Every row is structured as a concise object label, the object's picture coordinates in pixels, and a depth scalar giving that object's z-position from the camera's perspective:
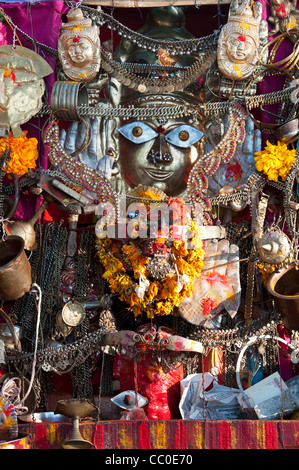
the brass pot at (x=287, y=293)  8.74
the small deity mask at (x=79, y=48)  9.27
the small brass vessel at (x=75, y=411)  8.12
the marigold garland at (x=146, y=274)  8.87
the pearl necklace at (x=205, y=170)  9.23
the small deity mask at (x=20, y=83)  9.27
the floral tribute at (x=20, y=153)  9.14
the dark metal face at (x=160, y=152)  9.43
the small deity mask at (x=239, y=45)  9.23
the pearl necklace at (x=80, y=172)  9.23
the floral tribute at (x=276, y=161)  9.15
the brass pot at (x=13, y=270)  8.69
